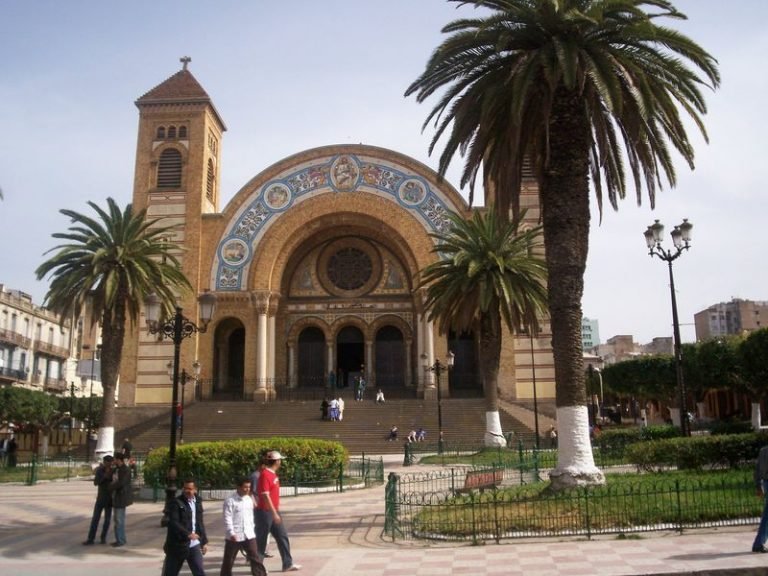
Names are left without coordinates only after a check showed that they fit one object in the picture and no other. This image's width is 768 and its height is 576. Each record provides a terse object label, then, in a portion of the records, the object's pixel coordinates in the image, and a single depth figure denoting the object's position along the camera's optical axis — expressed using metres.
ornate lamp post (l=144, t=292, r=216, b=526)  13.70
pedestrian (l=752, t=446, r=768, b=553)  9.35
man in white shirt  8.59
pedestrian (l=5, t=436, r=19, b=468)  28.75
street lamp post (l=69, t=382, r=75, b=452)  38.17
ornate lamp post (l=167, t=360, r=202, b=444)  32.31
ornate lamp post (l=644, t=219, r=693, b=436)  19.34
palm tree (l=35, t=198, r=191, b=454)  27.72
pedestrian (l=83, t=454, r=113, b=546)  12.28
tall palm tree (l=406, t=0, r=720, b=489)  14.20
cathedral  39.53
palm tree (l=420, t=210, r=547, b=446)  27.67
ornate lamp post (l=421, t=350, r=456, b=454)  28.03
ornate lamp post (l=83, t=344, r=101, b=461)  32.84
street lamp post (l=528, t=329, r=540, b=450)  29.54
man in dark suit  8.38
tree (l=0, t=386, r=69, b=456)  35.34
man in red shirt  9.62
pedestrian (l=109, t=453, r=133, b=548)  12.07
